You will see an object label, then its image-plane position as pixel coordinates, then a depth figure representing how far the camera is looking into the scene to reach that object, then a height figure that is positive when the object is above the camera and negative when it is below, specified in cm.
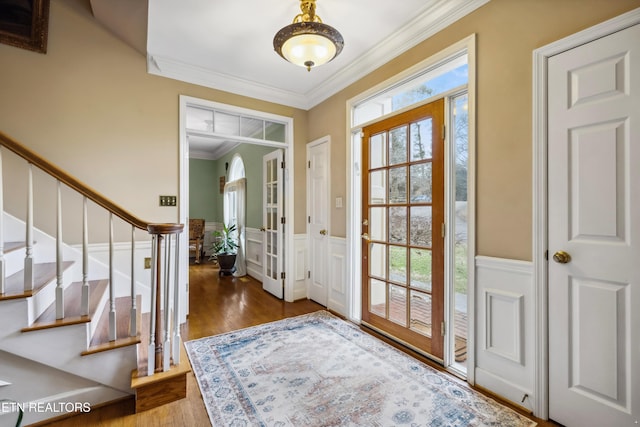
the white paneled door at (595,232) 134 -9
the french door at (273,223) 380 -14
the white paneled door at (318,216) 348 -3
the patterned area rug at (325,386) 161 -113
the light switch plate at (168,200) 295 +14
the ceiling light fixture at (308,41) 193 +121
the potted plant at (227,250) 509 -68
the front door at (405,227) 220 -11
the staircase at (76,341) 157 -76
